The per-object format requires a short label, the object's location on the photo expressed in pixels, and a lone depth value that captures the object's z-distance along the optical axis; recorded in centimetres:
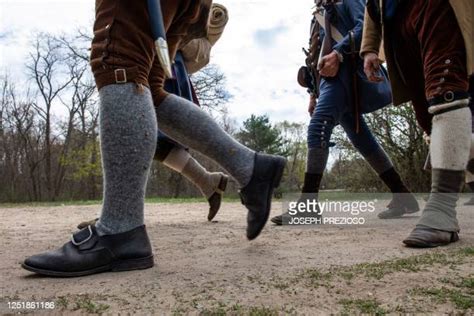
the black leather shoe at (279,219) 283
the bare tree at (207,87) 2080
